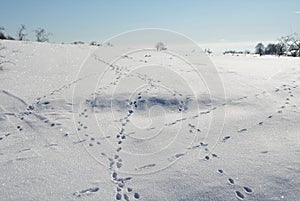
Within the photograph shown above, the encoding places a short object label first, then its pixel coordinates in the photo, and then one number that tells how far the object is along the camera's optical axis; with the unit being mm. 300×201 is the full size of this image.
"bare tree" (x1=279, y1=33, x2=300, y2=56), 48381
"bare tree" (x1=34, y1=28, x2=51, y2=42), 37250
